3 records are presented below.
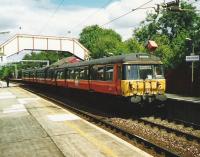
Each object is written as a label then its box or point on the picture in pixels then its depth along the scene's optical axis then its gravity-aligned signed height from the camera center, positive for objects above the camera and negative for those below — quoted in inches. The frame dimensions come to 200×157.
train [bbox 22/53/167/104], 722.8 -4.6
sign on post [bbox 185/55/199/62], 988.3 +43.4
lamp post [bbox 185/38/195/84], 1377.5 +107.3
